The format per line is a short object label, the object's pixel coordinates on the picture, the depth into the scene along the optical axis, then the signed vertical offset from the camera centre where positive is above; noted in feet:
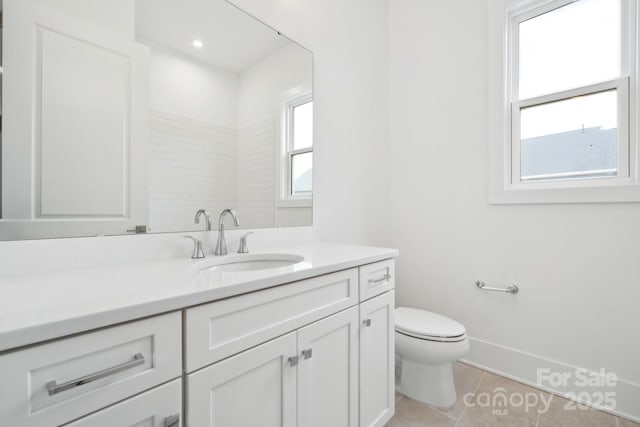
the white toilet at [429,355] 4.82 -2.40
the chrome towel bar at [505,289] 5.73 -1.52
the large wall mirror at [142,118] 2.82 +1.15
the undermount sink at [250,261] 3.69 -0.67
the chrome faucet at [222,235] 3.96 -0.32
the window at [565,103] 4.89 +2.05
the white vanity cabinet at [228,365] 1.59 -1.13
